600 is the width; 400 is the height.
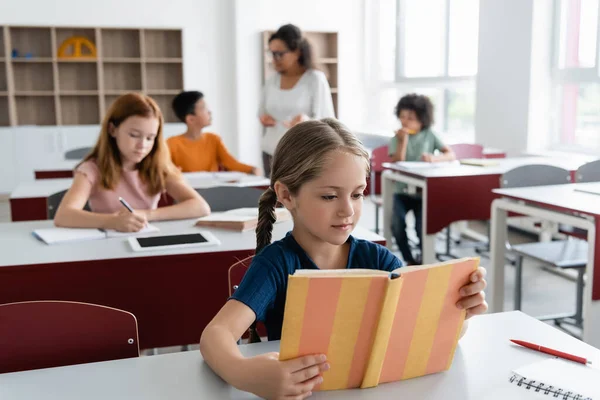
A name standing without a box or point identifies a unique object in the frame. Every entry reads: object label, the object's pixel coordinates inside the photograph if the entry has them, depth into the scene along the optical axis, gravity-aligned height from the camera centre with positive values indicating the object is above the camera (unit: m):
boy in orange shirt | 3.83 -0.22
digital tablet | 1.83 -0.40
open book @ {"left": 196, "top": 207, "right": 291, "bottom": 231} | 2.07 -0.37
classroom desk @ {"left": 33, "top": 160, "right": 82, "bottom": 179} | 3.82 -0.38
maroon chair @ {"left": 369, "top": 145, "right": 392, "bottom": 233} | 4.58 -0.42
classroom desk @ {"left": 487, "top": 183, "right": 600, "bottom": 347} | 2.11 -0.40
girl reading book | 0.98 -0.24
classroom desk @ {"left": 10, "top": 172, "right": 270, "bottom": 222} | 2.81 -0.37
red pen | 1.00 -0.40
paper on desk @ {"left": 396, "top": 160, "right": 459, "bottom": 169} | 3.59 -0.33
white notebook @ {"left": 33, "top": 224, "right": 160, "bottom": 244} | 1.91 -0.39
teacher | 3.50 +0.12
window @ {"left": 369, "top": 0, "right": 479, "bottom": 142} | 5.86 +0.54
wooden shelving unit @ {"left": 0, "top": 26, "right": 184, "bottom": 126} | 6.62 +0.42
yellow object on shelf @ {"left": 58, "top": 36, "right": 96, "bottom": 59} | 6.65 +0.68
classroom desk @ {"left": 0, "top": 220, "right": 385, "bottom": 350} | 1.69 -0.47
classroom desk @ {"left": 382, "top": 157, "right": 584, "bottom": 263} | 3.26 -0.45
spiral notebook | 0.89 -0.40
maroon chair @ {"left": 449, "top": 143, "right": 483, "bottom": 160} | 4.35 -0.29
